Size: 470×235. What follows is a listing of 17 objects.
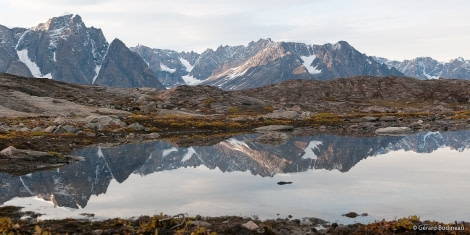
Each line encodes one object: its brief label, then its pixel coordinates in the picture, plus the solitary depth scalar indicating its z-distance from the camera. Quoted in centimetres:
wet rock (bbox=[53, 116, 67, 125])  8082
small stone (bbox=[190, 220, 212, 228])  2018
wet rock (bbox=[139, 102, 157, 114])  13019
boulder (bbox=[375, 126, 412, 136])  8038
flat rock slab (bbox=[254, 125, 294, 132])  8938
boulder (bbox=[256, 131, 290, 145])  6975
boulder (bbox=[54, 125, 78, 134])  6931
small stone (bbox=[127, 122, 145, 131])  8084
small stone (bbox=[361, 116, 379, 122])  11413
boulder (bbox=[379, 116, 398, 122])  11419
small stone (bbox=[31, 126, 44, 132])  7081
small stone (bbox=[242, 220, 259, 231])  1952
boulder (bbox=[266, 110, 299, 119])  12248
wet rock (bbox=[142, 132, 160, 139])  7318
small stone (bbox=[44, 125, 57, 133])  6986
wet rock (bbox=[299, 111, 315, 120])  12599
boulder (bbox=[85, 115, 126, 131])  7852
